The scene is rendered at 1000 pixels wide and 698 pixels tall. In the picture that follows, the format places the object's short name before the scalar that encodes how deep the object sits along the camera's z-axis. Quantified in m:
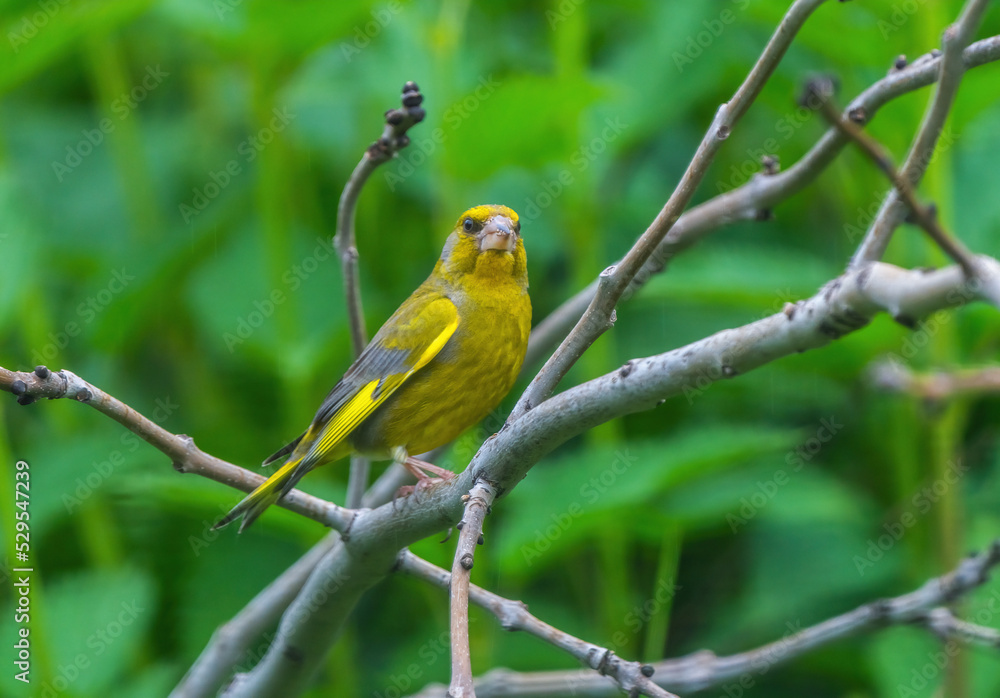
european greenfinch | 6.46
